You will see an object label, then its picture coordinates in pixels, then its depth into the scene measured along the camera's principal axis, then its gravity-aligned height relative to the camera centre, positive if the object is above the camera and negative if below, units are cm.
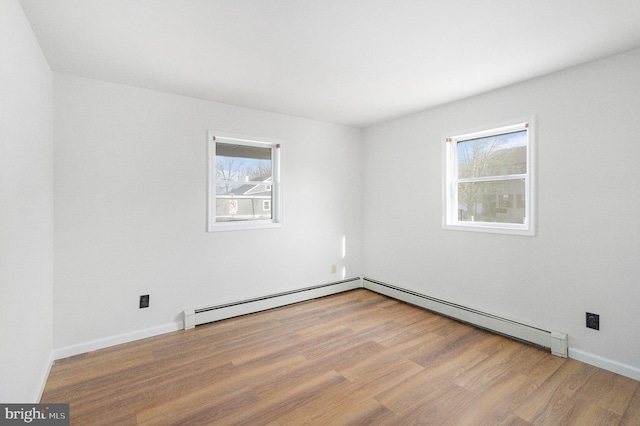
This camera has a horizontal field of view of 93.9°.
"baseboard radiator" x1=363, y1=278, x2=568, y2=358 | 264 -113
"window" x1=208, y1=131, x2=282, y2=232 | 351 +38
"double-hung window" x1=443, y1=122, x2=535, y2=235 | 298 +35
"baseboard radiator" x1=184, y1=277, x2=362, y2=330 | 329 -113
